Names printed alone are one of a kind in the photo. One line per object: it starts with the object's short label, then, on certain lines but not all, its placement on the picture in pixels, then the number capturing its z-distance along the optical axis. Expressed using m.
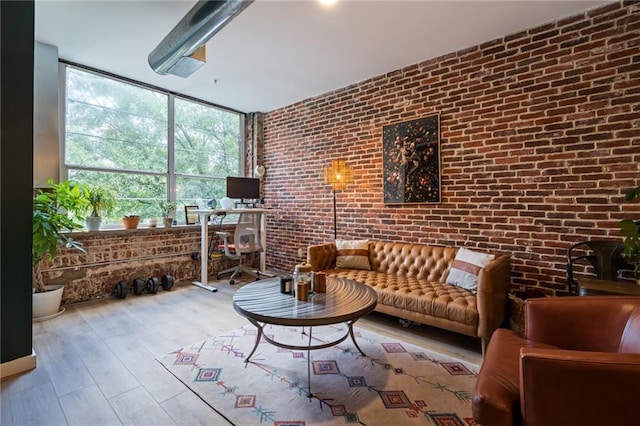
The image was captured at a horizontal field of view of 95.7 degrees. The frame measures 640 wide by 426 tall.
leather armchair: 0.99
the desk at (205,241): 4.25
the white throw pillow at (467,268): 2.73
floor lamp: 3.97
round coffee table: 1.79
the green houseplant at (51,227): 2.79
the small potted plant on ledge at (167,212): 4.36
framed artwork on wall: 3.41
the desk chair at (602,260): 2.36
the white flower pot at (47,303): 3.02
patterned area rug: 1.69
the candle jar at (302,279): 2.14
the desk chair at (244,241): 4.45
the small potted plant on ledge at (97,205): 3.58
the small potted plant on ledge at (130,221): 3.93
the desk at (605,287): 2.03
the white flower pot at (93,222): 3.56
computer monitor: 4.86
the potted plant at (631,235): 2.07
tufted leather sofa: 2.34
